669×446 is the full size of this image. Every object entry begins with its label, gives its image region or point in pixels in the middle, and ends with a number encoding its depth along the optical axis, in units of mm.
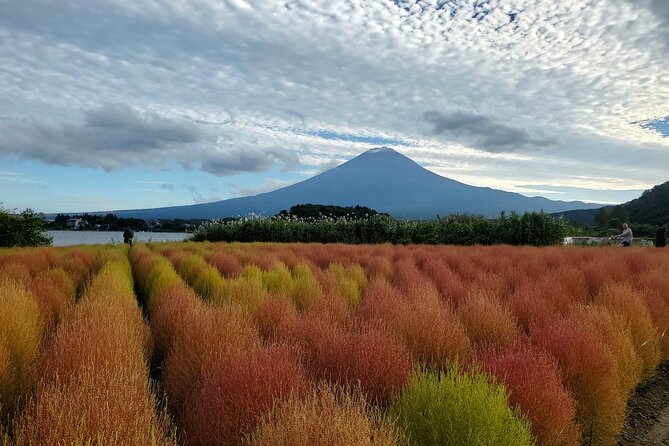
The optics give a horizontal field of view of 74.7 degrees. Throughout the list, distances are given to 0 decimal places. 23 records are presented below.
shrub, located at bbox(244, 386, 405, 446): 1924
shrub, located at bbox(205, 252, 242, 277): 9316
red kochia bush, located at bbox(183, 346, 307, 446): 2576
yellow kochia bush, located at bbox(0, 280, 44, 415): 3371
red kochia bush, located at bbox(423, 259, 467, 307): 6892
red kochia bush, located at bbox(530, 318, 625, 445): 3695
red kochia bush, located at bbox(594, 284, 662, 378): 5340
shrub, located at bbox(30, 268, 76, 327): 5770
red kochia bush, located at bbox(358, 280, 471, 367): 4137
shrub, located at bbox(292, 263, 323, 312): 6126
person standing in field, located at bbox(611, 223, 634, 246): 17656
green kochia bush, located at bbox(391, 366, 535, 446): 2459
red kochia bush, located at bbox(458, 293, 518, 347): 4750
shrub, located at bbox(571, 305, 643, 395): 4438
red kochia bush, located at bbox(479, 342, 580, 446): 2963
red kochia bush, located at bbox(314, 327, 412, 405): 3281
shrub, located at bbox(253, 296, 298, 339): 4660
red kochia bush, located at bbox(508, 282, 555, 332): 5505
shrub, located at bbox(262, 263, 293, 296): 6962
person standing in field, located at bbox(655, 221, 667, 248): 17516
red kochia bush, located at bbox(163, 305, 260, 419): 3455
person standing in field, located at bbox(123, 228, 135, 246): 22519
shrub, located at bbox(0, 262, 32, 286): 7438
